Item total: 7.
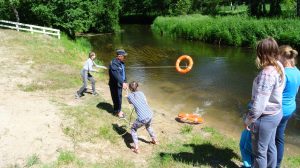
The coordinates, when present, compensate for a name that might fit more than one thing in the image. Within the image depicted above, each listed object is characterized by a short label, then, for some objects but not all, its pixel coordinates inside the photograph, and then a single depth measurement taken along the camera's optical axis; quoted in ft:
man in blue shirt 23.90
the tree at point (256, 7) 117.40
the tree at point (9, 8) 69.68
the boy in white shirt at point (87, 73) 28.59
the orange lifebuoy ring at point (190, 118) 26.55
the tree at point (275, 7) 112.53
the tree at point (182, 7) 126.24
